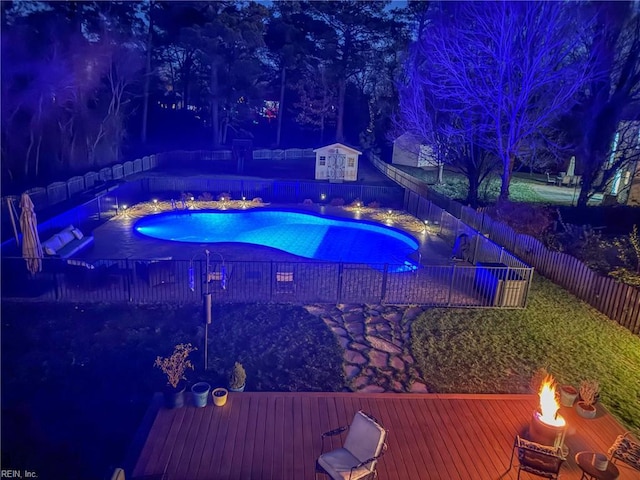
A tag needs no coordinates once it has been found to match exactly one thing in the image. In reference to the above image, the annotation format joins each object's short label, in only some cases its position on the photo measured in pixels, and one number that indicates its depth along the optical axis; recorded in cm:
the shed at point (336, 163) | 3127
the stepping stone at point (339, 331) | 1045
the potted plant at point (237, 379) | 772
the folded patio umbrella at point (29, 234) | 1185
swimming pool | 1849
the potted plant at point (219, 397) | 729
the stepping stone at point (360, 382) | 839
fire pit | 623
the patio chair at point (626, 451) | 586
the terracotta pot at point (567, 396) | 763
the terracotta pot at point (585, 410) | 736
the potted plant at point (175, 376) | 720
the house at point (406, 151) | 4241
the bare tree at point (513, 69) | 2234
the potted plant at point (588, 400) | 738
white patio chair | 542
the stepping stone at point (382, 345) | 983
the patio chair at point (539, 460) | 540
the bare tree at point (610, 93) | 2419
